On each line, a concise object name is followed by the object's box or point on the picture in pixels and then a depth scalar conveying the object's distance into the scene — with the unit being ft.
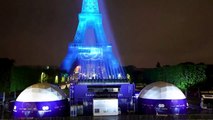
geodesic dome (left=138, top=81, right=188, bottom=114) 89.81
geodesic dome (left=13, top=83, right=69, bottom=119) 83.56
